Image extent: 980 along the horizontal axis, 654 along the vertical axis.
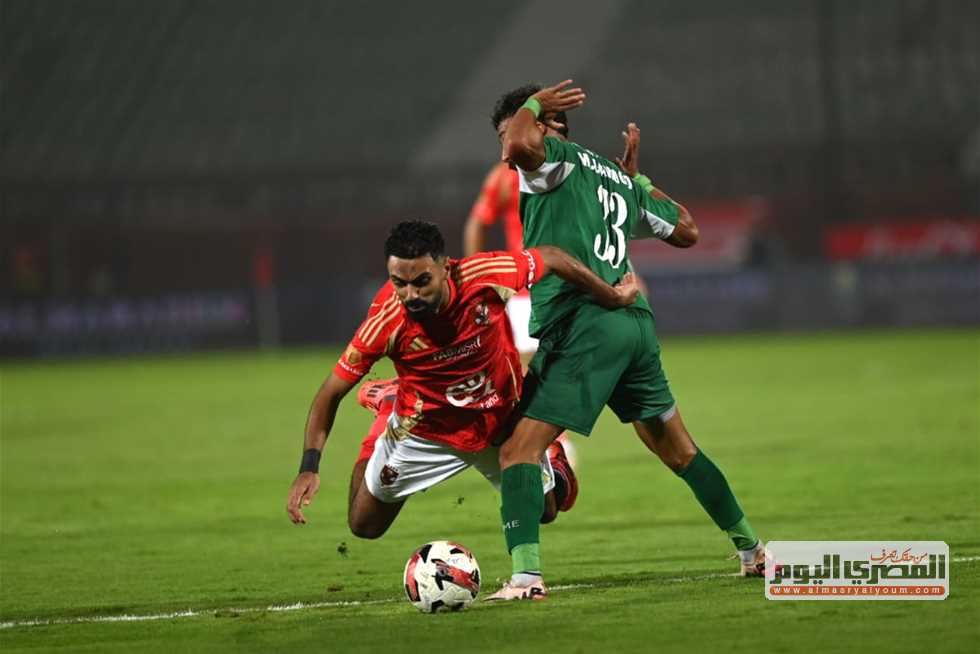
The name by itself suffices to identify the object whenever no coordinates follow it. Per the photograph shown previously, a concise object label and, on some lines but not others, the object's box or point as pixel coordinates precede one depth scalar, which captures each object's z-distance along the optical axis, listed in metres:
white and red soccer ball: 13.13
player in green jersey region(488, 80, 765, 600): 13.61
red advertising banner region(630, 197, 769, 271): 64.69
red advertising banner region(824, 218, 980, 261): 63.00
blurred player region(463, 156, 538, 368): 23.30
